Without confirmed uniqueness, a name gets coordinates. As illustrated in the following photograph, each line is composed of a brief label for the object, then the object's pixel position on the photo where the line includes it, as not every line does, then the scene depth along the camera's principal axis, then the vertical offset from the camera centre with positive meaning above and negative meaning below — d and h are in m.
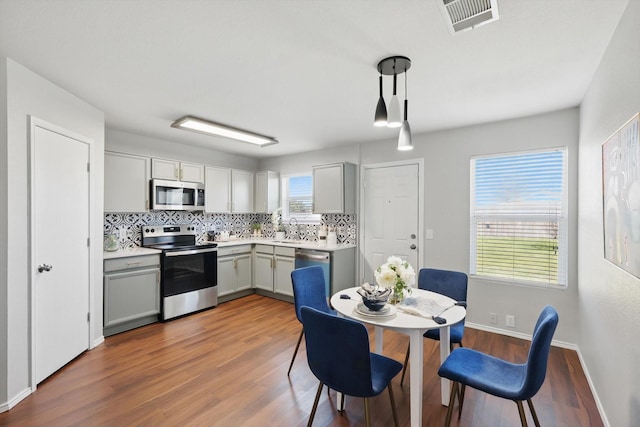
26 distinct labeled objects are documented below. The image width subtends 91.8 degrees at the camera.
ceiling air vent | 1.54 +1.04
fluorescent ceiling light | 3.38 +0.97
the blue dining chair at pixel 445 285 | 2.49 -0.65
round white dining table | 1.80 -0.66
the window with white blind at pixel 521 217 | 3.16 -0.04
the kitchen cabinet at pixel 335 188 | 4.44 +0.35
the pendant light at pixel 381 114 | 1.96 +0.62
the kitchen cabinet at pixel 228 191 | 4.81 +0.34
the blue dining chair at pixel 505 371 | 1.52 -0.92
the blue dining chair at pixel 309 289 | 2.67 -0.70
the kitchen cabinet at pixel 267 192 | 5.37 +0.34
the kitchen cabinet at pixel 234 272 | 4.54 -0.92
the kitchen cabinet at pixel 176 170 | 4.16 +0.58
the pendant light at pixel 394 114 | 1.95 +0.62
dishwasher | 4.22 -0.68
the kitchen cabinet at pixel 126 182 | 3.71 +0.36
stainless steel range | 3.79 -0.77
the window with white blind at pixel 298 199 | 5.24 +0.22
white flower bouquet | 2.05 -0.43
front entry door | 4.07 -0.04
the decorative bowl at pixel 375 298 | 1.96 -0.55
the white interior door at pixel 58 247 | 2.38 -0.31
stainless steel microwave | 4.09 +0.22
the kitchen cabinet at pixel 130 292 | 3.33 -0.92
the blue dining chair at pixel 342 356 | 1.50 -0.73
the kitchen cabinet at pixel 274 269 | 4.64 -0.90
